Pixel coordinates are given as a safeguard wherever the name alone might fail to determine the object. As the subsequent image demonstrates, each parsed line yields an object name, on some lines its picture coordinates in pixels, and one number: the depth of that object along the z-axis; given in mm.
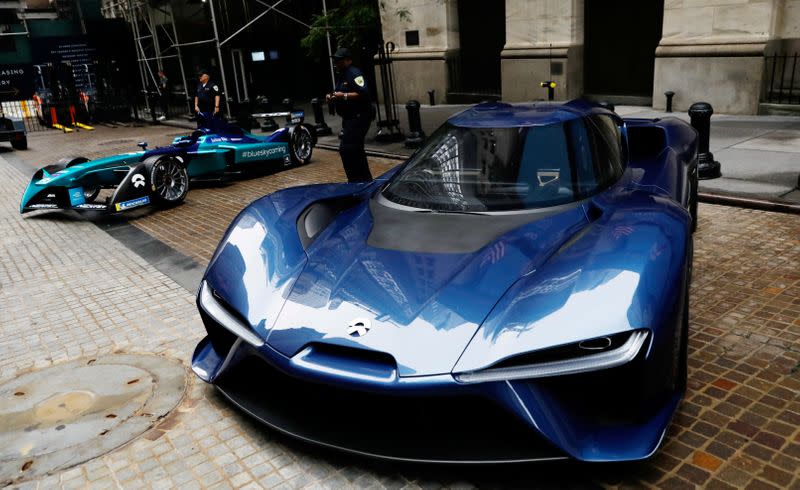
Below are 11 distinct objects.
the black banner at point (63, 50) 25250
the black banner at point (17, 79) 27438
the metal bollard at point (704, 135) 7852
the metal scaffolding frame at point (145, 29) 22781
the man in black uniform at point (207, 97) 11594
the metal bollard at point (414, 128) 12164
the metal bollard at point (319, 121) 15047
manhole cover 3191
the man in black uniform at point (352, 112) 8672
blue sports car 2447
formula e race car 8297
